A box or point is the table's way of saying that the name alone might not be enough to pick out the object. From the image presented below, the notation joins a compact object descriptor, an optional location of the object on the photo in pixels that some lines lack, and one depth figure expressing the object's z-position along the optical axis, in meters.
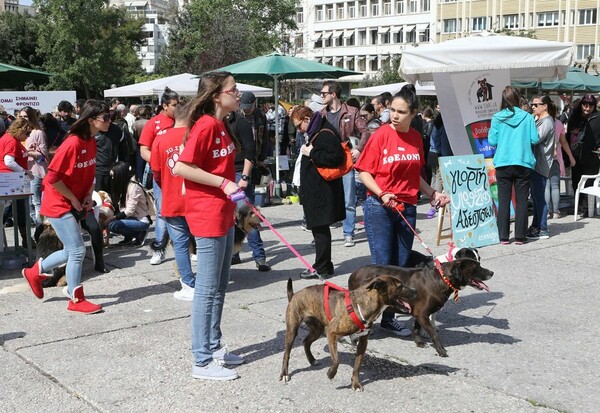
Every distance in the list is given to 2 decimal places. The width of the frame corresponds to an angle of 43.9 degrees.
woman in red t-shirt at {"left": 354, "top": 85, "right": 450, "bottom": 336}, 5.68
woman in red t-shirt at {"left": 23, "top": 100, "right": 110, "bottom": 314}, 6.49
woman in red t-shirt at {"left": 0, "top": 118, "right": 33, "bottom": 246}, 8.93
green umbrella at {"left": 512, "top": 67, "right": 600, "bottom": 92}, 20.48
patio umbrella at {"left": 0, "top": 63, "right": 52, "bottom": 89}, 11.58
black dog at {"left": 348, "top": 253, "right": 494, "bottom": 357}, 5.30
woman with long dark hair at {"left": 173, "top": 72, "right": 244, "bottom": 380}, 4.61
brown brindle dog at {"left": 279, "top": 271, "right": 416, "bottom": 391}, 4.55
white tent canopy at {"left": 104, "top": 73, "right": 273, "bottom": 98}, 17.75
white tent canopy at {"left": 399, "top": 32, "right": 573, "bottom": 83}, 10.02
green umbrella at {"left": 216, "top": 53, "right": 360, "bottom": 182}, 13.88
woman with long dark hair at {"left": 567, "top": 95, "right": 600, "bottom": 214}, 11.59
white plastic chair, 11.09
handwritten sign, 9.20
